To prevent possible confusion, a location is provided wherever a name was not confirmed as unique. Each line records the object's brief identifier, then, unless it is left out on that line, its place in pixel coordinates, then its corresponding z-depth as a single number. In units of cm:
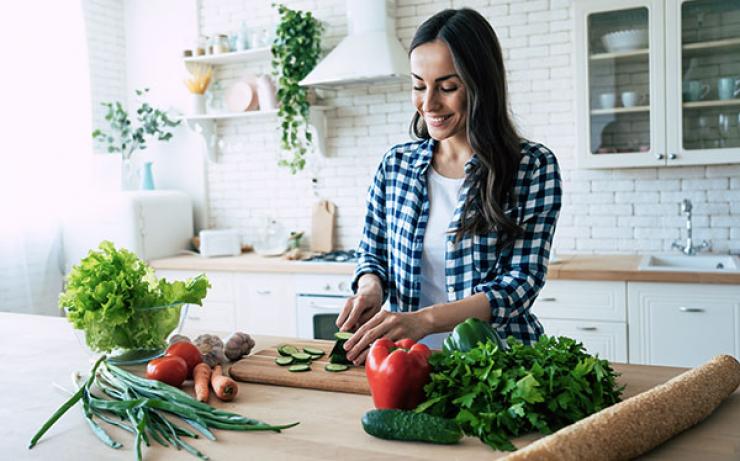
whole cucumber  135
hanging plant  460
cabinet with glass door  373
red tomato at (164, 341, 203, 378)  183
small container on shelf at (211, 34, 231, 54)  503
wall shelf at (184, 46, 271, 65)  491
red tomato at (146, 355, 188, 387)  174
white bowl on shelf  383
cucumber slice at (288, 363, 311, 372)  183
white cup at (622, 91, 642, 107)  386
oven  423
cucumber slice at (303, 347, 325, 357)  199
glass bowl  198
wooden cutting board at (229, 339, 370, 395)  172
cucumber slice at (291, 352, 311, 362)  192
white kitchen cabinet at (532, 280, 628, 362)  362
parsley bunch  132
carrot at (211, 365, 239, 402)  166
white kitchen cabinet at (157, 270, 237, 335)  463
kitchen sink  381
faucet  398
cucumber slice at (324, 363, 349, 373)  181
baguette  115
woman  205
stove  437
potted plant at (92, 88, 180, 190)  521
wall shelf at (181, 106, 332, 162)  484
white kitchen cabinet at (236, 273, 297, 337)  442
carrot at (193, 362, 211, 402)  165
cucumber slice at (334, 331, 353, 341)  184
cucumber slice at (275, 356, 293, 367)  189
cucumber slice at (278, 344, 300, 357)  198
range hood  422
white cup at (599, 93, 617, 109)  391
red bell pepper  145
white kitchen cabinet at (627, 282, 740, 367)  342
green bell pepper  155
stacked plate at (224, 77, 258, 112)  502
